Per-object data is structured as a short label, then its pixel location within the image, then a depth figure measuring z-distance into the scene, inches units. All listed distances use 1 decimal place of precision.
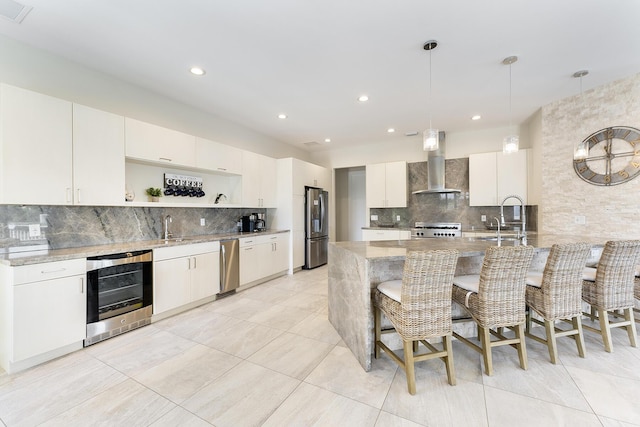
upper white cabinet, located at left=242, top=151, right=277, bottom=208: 180.1
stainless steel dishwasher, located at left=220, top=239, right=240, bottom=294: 149.1
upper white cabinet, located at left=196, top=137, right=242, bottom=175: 150.3
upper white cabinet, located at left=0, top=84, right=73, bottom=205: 86.0
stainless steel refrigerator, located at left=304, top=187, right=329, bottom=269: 218.5
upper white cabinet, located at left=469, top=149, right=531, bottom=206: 180.1
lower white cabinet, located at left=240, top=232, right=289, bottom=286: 165.0
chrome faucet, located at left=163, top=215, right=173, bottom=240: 142.8
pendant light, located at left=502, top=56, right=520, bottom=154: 115.0
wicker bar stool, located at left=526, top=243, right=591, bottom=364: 80.3
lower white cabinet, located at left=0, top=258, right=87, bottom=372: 80.6
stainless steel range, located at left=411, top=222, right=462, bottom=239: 199.3
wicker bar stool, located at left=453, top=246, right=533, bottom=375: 74.8
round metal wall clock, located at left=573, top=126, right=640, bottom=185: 125.7
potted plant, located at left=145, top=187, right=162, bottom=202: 134.7
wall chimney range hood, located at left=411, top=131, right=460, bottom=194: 206.2
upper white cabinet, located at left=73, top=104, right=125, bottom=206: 101.7
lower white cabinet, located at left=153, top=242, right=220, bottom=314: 118.4
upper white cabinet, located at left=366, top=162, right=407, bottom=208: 219.6
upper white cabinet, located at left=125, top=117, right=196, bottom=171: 118.6
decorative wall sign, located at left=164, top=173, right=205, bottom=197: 145.6
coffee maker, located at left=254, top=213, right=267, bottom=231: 193.6
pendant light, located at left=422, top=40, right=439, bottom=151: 104.0
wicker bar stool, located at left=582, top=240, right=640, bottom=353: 87.8
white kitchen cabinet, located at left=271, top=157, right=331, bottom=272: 204.5
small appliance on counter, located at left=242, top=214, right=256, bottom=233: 190.7
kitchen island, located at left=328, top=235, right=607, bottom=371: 80.7
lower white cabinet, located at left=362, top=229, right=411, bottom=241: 209.7
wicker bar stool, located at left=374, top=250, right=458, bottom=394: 68.7
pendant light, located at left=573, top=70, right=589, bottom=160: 120.0
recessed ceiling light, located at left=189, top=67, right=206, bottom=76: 116.4
